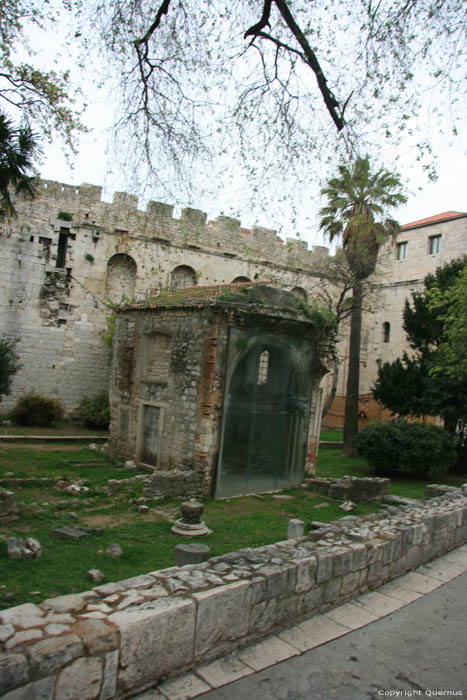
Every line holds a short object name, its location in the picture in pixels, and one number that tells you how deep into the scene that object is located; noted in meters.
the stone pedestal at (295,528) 8.25
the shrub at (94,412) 19.39
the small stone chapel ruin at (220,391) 11.56
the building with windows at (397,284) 27.17
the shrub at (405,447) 15.33
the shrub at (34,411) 18.17
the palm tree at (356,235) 19.53
